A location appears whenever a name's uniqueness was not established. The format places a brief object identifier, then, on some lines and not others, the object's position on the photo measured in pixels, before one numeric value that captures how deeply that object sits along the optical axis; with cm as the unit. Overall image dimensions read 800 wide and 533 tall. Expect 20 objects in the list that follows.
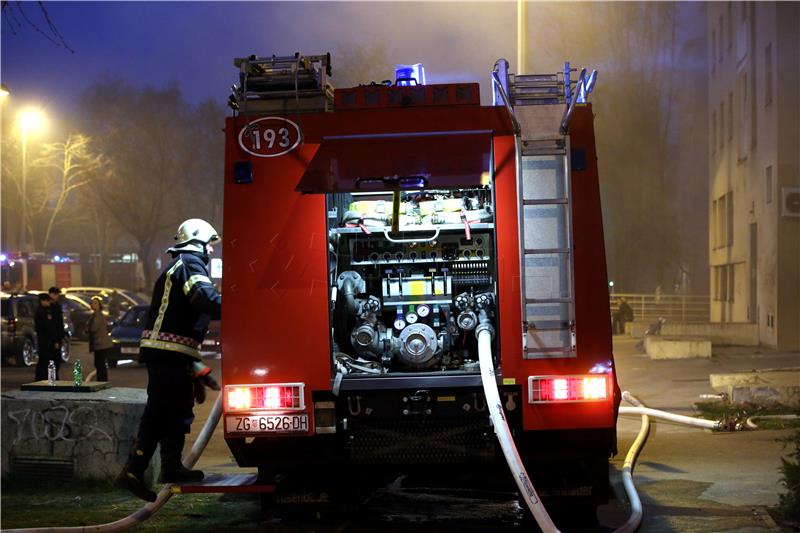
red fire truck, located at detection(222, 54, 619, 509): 656
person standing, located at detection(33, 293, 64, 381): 1686
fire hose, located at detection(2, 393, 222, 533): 677
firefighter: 665
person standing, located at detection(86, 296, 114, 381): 1728
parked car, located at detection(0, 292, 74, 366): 2323
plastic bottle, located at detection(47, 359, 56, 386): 968
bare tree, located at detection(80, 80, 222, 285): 5081
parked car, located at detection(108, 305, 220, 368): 2373
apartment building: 2341
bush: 676
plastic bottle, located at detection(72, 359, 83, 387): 943
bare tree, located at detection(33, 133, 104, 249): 4384
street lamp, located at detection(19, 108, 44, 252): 3688
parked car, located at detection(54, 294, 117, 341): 3125
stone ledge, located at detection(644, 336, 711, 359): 2195
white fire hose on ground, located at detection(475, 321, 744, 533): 599
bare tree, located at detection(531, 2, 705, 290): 4272
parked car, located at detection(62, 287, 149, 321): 3684
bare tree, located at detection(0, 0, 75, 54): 775
